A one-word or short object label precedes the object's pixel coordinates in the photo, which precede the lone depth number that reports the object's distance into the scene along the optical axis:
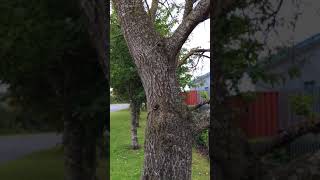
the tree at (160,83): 2.30
